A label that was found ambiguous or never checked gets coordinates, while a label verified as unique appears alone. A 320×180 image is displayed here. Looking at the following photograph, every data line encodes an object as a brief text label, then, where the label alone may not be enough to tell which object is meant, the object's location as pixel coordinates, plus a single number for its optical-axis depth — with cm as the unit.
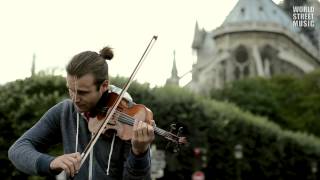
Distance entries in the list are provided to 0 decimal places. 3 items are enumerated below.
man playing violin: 320
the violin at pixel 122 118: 345
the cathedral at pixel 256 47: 9914
